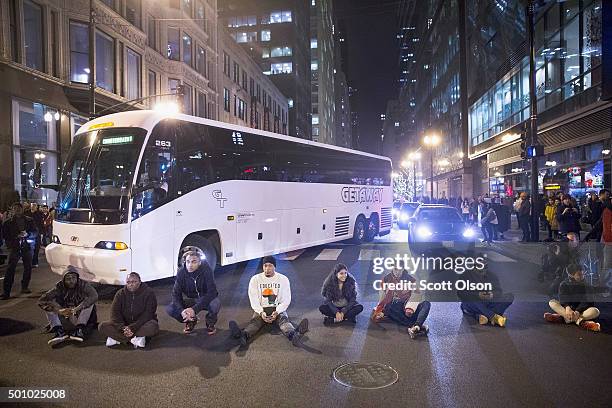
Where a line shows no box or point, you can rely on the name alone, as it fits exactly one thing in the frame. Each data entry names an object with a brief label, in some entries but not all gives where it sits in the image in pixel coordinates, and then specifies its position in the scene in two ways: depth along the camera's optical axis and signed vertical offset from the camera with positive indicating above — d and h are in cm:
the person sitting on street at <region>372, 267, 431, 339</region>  721 -171
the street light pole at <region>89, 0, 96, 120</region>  1888 +583
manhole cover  503 -204
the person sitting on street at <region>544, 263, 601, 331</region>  723 -167
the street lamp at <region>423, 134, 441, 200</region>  4249 +575
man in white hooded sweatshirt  680 -153
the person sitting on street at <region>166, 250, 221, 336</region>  710 -143
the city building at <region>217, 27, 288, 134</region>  4434 +1276
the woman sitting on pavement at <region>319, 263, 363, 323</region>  743 -161
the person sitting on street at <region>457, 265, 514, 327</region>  729 -170
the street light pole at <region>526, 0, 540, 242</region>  1634 +209
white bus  883 +14
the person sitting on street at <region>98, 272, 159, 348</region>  632 -162
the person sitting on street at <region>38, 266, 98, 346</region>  664 -152
